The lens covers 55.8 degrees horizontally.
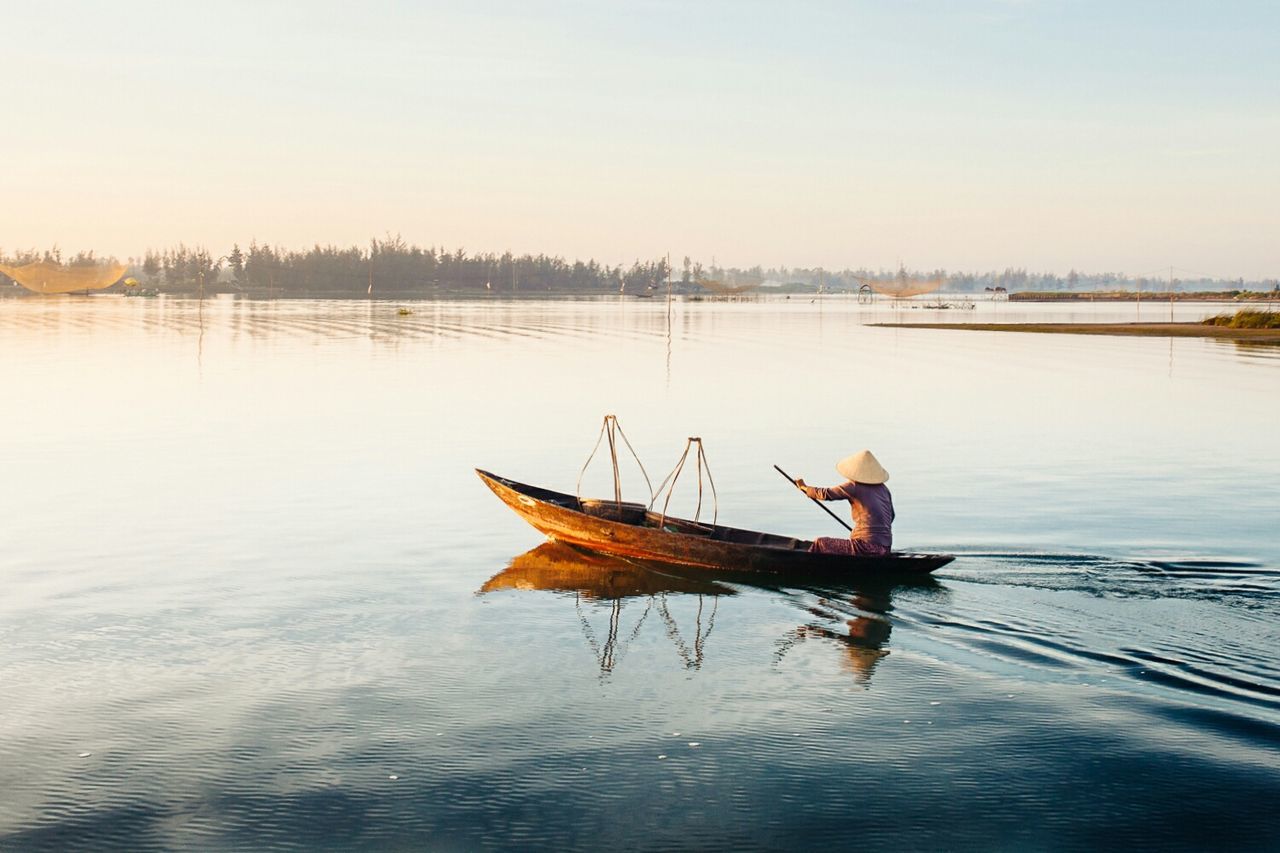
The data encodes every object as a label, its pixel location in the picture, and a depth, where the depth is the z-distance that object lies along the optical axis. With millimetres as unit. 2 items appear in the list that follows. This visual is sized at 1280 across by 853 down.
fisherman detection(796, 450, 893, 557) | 15203
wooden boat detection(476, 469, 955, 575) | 14984
